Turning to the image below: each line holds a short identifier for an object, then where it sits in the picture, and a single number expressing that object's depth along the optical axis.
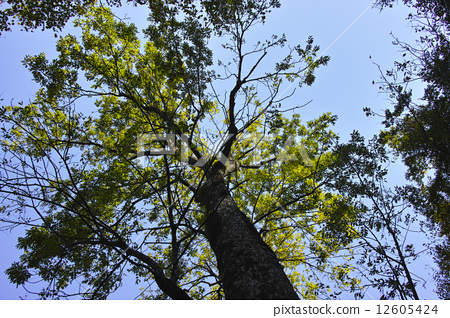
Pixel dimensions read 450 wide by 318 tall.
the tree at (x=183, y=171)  2.86
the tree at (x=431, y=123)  3.90
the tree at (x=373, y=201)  3.28
